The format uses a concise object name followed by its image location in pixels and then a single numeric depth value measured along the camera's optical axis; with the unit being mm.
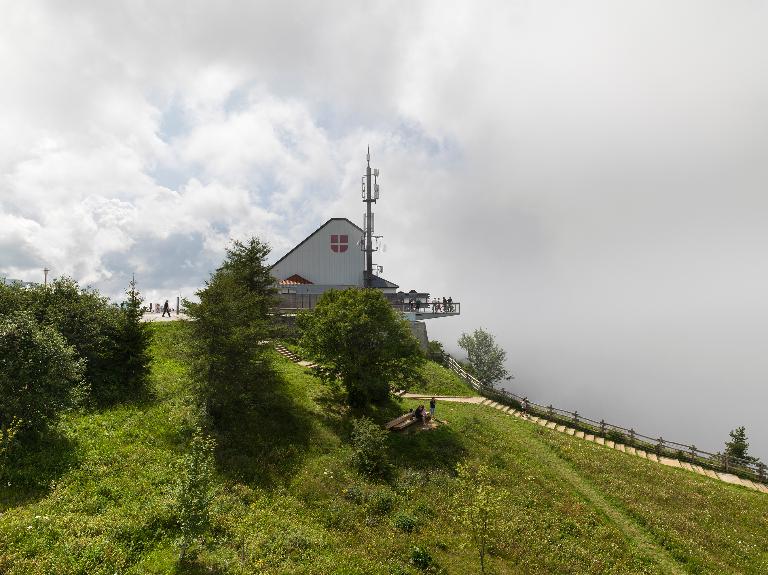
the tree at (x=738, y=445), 32812
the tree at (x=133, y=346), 24578
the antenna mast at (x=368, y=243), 50656
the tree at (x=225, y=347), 20641
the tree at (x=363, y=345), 25203
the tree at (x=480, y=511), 15180
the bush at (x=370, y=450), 20188
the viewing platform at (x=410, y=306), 43719
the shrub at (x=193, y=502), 12852
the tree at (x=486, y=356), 65688
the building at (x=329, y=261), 50406
